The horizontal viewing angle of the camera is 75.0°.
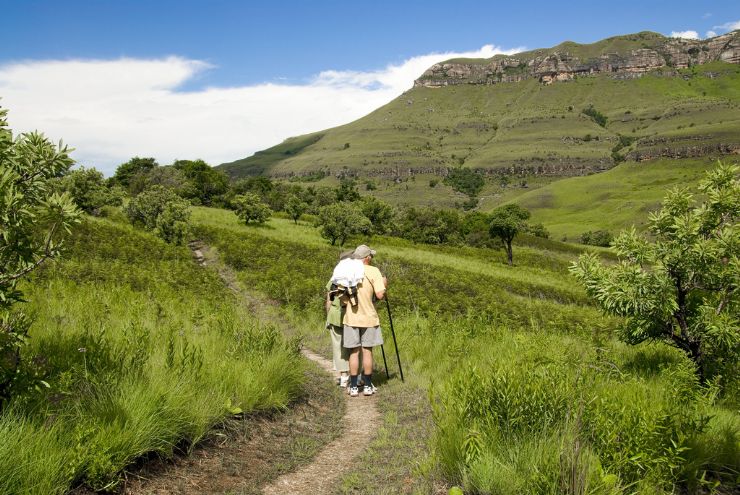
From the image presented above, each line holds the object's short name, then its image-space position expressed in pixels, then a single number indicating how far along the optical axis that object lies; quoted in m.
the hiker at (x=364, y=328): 7.38
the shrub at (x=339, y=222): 48.81
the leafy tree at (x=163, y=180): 69.92
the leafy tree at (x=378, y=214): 78.75
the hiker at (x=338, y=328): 7.73
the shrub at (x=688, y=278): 6.28
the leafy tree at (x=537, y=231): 108.44
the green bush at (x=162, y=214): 33.31
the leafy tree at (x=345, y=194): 98.69
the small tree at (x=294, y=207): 66.12
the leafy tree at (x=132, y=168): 84.68
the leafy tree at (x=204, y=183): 76.64
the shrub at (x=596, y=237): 115.63
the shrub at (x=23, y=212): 3.12
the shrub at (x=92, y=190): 48.19
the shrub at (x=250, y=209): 53.03
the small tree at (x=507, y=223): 57.12
